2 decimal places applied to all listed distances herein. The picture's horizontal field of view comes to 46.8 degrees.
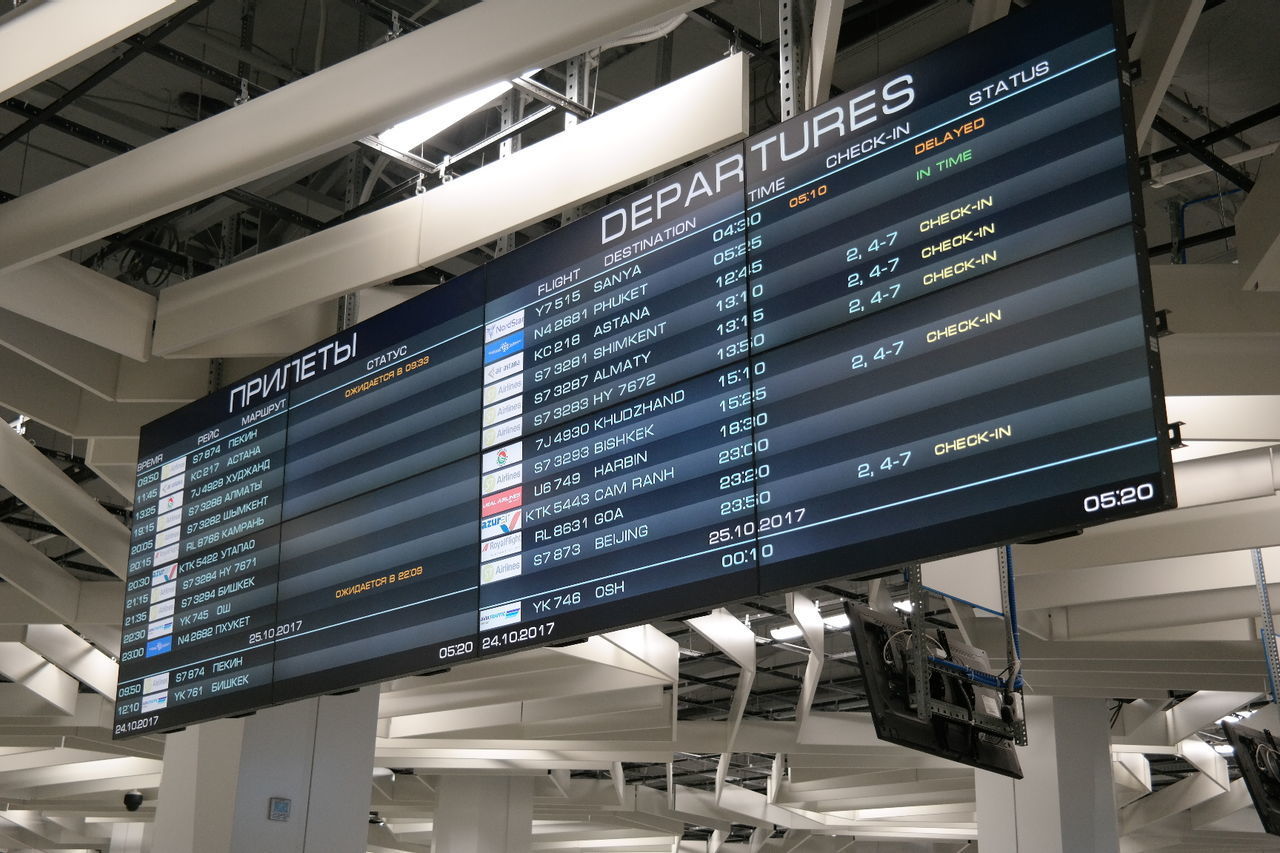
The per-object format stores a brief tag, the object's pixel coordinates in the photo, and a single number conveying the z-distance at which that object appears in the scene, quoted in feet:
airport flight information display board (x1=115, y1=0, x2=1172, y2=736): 14.83
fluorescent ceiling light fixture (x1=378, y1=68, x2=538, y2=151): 23.21
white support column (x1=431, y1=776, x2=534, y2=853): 73.26
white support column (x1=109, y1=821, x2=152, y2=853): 101.50
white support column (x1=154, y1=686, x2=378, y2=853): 30.86
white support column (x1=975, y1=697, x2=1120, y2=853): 49.14
